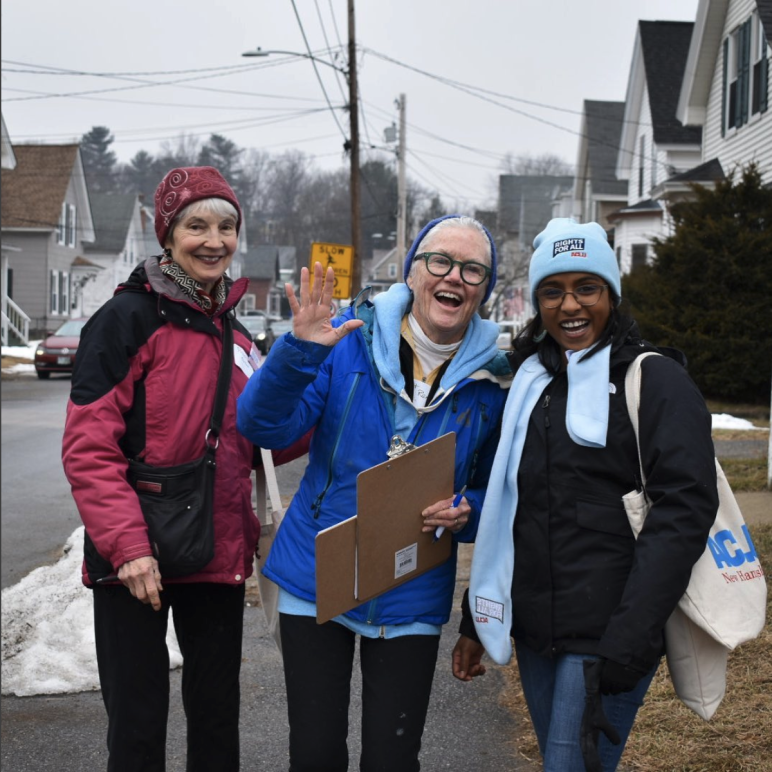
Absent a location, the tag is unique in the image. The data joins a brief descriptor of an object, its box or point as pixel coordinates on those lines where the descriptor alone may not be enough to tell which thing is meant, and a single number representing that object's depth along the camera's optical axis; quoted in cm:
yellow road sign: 1738
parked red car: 2766
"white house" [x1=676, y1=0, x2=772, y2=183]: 1831
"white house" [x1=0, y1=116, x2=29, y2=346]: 3281
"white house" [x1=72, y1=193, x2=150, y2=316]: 4841
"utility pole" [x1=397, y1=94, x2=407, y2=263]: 3215
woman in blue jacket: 289
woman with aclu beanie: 247
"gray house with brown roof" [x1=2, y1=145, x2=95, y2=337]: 4256
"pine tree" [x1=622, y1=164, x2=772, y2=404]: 1578
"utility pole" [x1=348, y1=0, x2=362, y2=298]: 2530
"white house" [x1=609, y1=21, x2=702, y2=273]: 2791
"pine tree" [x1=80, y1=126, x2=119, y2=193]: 10971
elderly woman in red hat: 290
